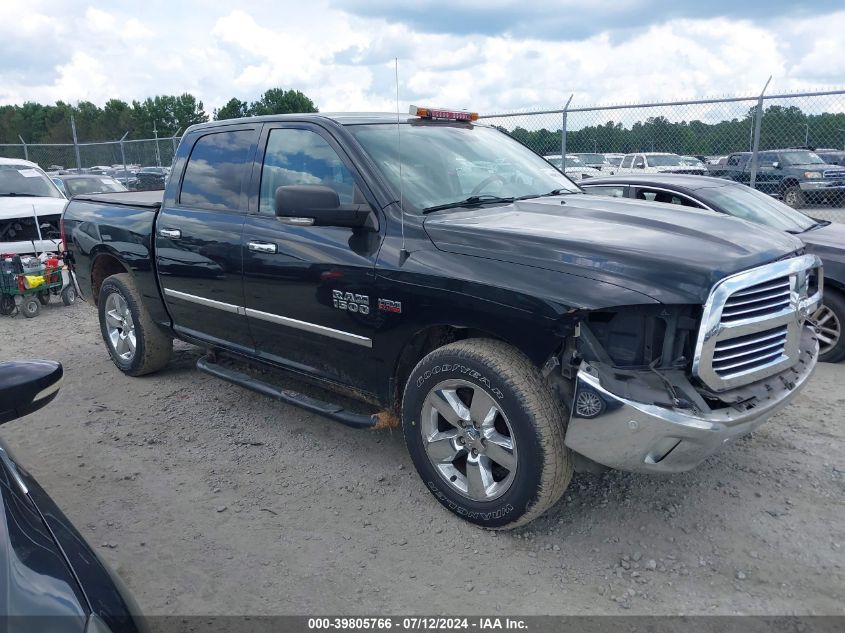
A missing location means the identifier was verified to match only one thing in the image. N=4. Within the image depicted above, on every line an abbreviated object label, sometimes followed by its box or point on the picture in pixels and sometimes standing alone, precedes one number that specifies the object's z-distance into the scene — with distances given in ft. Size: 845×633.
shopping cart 27.27
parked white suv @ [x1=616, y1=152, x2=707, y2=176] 44.09
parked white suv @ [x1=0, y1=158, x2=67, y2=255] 30.25
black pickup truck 8.99
